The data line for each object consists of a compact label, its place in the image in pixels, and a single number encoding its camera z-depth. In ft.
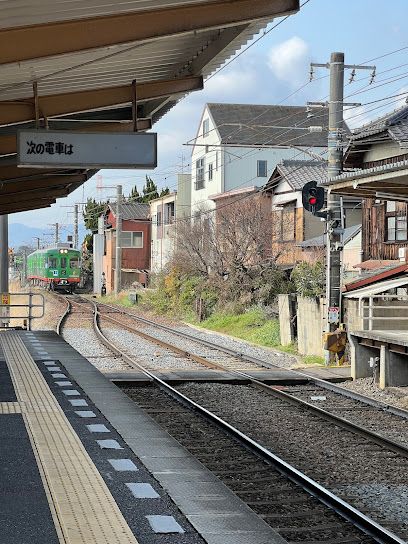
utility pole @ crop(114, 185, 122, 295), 161.99
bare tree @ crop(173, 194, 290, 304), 99.71
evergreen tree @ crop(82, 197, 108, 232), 270.26
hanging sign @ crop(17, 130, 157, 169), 31.14
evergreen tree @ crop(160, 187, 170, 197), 234.15
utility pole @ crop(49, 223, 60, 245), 312.81
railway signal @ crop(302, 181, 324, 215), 61.62
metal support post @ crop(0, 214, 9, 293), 79.46
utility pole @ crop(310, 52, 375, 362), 59.98
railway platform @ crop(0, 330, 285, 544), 17.78
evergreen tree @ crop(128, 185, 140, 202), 275.71
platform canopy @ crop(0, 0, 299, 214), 24.18
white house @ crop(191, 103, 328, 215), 155.22
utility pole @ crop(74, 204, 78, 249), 256.11
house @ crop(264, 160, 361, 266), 117.91
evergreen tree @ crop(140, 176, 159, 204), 253.85
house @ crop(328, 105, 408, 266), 79.20
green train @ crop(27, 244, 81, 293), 186.80
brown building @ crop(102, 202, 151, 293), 201.57
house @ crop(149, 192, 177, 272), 179.11
